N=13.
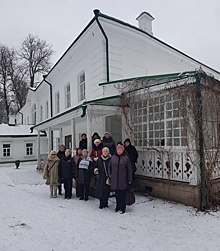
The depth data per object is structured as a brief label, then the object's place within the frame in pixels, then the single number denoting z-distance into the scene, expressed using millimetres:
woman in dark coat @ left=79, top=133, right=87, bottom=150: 8750
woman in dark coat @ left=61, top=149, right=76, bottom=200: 7688
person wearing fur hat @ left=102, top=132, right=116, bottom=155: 7959
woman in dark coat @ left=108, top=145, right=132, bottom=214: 6105
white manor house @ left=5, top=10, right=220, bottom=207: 6641
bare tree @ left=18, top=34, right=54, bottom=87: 39391
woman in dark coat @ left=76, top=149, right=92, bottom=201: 7355
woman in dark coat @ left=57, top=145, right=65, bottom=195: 7945
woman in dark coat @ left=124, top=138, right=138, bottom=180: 7659
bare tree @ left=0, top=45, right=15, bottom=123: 38219
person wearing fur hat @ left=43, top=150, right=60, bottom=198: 7816
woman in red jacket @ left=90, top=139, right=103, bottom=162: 7743
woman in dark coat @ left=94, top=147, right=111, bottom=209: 6469
